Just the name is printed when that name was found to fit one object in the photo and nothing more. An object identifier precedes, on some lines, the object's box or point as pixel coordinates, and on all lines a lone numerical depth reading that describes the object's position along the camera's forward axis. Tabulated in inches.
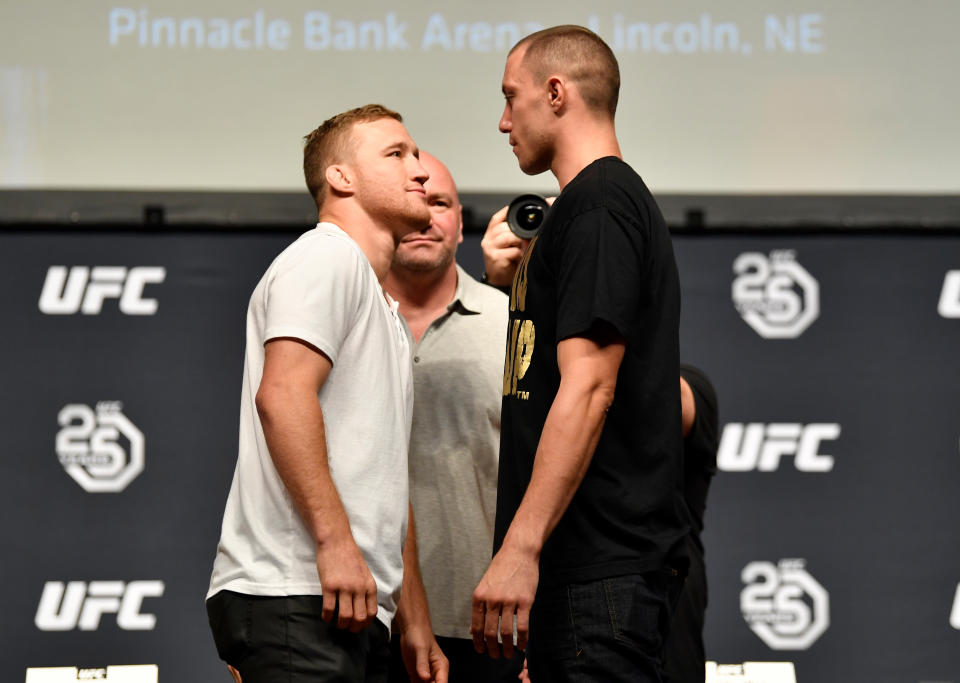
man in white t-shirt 227.4
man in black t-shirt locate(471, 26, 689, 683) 227.4
